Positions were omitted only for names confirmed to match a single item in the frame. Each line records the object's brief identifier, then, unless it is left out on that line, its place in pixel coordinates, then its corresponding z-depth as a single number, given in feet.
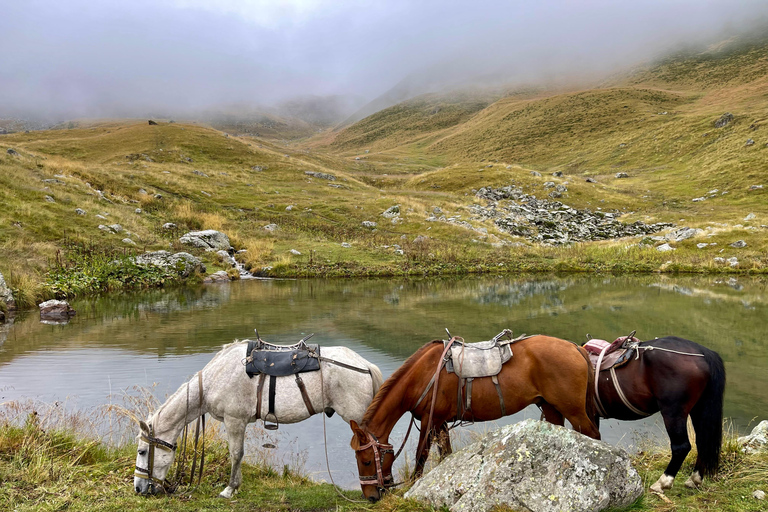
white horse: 19.08
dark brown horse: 17.58
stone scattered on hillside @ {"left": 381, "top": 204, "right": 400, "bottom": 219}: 141.57
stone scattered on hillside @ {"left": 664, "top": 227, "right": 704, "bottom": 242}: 119.57
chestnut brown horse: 18.29
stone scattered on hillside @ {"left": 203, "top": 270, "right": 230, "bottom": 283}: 87.04
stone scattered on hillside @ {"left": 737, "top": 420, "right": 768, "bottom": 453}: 19.77
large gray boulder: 14.19
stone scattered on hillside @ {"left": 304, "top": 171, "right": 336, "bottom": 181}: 209.56
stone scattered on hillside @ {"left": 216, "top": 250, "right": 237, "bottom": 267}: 98.16
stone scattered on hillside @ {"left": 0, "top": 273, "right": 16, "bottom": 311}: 56.54
